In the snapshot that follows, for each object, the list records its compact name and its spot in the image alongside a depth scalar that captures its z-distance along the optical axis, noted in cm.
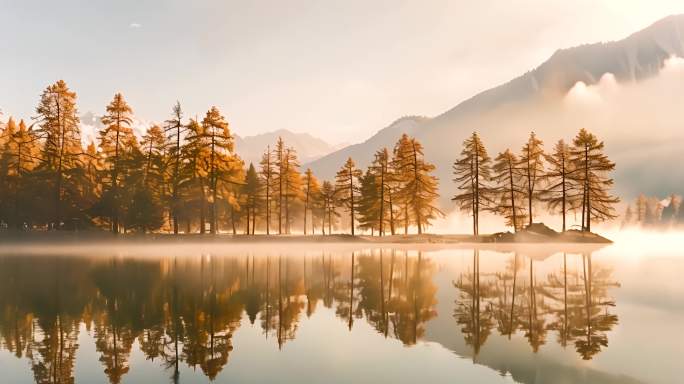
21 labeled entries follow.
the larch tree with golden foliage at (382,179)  6016
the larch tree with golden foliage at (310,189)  7488
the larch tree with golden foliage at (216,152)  5100
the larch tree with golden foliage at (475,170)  5947
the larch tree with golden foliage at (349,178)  6091
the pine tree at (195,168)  5078
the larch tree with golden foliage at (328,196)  7731
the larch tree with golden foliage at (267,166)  6303
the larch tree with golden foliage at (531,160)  5862
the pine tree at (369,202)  6197
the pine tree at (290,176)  6393
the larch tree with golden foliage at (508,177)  5875
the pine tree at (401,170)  5991
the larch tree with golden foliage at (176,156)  5075
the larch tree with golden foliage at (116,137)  4925
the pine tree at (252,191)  6931
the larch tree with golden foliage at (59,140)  4900
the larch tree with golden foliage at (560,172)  5612
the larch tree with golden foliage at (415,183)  5922
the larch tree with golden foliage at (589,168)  5466
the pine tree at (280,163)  6253
